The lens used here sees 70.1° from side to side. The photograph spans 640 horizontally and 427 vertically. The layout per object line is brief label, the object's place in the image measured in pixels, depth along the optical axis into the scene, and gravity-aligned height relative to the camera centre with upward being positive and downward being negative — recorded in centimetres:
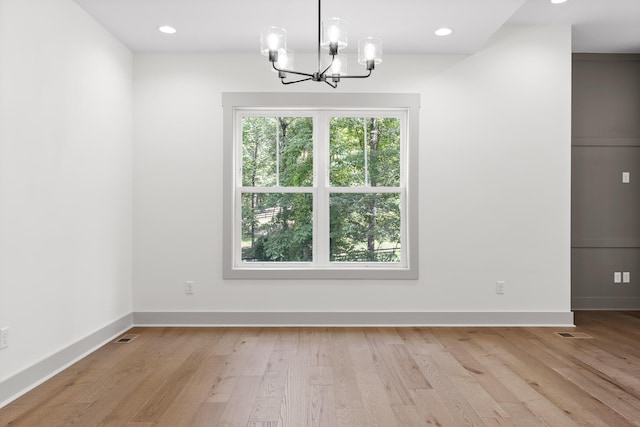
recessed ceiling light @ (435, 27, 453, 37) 384 +155
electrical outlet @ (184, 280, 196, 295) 441 -73
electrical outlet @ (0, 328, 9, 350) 262 -73
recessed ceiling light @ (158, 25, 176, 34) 381 +155
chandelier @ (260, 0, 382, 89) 261 +97
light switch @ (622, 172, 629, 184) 507 +41
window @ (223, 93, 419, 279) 456 +25
